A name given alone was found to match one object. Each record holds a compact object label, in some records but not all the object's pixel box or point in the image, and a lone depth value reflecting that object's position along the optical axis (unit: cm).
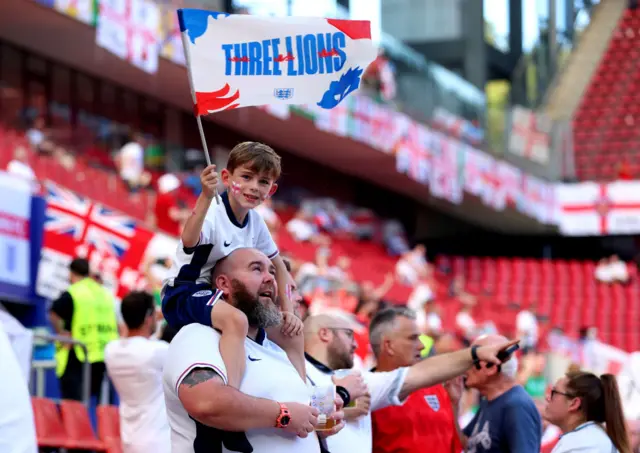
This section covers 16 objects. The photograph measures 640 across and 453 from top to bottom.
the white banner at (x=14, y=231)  1473
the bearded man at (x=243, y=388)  615
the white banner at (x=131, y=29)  2250
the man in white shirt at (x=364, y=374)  803
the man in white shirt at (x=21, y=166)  1806
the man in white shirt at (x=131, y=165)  2524
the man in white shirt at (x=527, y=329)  2607
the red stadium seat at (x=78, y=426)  1248
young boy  660
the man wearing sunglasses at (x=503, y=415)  894
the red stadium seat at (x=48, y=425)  1212
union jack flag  1808
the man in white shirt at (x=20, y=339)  1069
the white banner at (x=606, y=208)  3949
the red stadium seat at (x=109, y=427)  1250
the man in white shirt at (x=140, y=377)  993
